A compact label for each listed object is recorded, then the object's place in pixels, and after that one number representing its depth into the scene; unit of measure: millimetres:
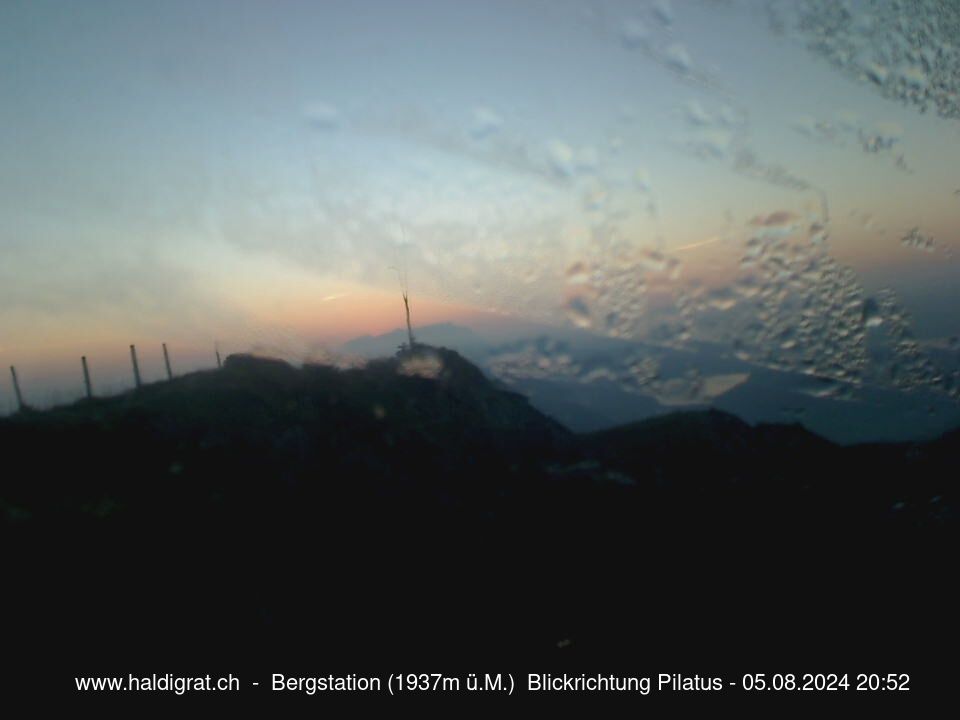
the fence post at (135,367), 28473
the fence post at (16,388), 24288
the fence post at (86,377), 25641
